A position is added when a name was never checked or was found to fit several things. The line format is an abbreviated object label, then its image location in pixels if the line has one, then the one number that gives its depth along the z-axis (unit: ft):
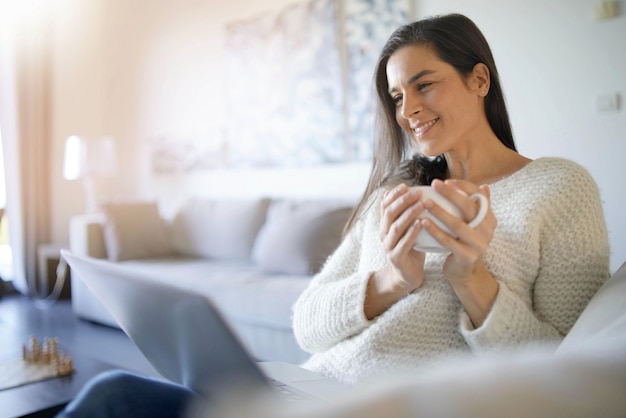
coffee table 4.51
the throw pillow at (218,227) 11.18
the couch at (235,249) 8.59
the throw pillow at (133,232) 11.65
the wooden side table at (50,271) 14.26
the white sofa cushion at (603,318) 2.12
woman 2.92
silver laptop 1.95
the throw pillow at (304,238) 9.05
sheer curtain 14.83
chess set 5.36
